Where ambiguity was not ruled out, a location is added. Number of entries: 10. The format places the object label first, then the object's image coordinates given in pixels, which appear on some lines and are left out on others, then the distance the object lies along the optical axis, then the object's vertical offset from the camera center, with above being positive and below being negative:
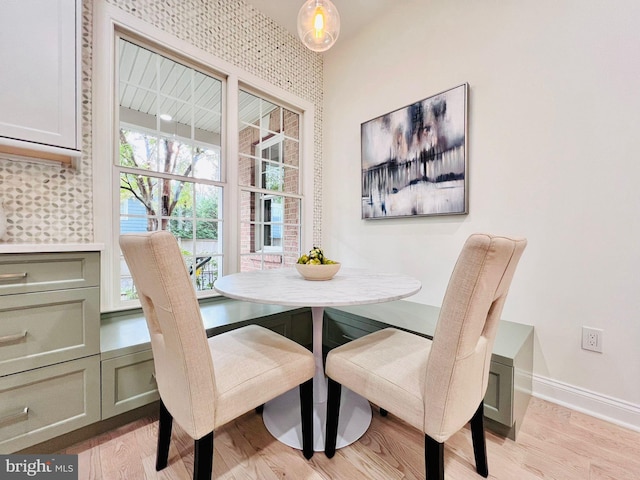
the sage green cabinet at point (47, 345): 1.12 -0.47
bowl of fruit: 1.44 -0.15
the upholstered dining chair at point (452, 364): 0.81 -0.48
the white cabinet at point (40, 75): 1.25 +0.77
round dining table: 1.09 -0.24
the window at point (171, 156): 1.99 +0.64
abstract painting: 2.04 +0.65
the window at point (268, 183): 2.73 +0.57
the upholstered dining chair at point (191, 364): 0.82 -0.48
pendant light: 1.53 +1.21
